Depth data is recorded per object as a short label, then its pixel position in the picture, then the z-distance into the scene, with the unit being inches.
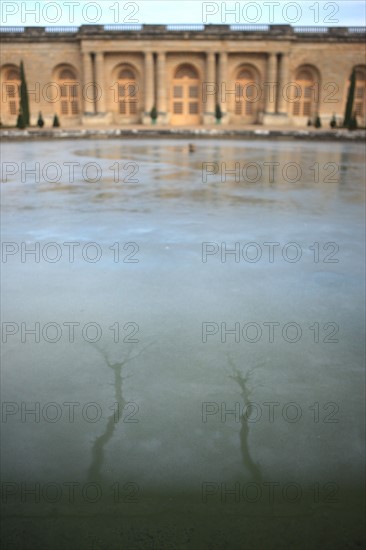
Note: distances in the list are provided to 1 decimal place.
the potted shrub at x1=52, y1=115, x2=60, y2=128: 1358.3
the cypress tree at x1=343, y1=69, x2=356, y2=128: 1278.3
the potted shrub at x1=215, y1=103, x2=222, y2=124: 1482.5
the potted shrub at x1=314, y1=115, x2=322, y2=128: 1360.7
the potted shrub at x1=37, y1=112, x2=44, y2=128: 1332.7
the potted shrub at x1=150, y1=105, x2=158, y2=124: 1480.1
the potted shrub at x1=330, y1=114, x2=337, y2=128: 1374.3
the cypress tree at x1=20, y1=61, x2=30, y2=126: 1293.1
